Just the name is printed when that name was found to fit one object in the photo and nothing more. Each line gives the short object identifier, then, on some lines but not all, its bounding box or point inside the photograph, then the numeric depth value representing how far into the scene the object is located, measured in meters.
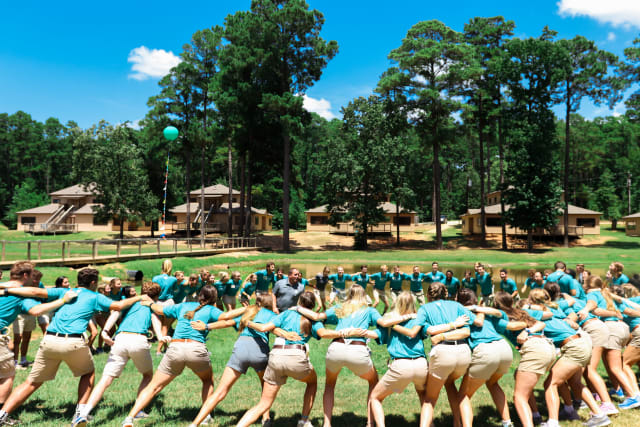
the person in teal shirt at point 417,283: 13.69
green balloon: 21.20
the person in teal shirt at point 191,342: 5.14
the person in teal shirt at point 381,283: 13.70
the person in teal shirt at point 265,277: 11.28
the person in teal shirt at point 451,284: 12.63
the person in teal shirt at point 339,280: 12.45
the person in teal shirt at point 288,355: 4.90
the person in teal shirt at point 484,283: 12.55
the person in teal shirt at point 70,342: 5.11
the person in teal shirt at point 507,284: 11.44
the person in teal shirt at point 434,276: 12.97
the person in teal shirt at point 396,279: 13.78
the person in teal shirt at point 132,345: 5.22
